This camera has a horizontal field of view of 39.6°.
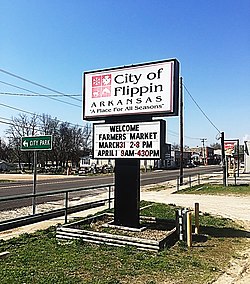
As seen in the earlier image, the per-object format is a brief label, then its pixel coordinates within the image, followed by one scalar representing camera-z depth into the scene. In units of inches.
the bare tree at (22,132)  2770.7
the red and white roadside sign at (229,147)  1429.6
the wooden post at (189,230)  302.3
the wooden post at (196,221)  356.5
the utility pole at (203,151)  5110.7
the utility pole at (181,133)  1106.6
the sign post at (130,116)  346.3
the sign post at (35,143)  424.8
